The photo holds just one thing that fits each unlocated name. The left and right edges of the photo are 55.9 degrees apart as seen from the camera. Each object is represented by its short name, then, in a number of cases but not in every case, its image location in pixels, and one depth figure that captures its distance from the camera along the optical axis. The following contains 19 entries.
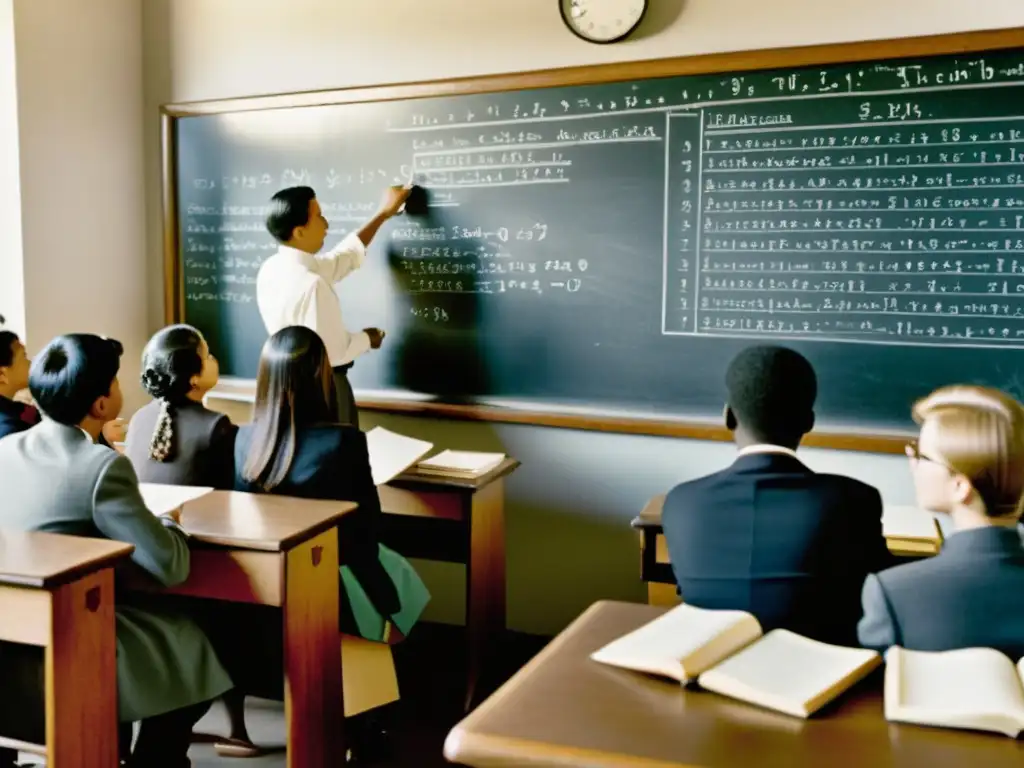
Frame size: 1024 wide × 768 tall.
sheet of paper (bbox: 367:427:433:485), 2.89
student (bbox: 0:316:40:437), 2.69
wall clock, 3.11
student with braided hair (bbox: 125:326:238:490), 2.49
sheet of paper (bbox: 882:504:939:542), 2.24
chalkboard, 2.80
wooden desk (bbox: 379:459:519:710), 2.97
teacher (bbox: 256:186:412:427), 3.33
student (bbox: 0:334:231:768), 2.00
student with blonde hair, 1.32
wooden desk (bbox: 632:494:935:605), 2.41
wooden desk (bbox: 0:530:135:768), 1.82
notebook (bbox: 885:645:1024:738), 1.12
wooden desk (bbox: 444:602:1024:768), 1.09
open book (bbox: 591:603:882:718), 1.22
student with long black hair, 2.45
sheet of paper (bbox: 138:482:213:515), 2.20
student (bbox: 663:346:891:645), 1.51
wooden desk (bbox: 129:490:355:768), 2.13
